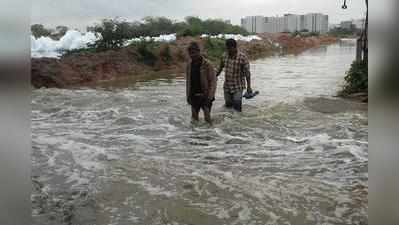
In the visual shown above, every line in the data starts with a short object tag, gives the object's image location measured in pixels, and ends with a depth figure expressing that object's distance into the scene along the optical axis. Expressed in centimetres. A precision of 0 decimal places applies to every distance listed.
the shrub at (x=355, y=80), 634
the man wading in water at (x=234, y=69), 455
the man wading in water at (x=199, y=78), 426
